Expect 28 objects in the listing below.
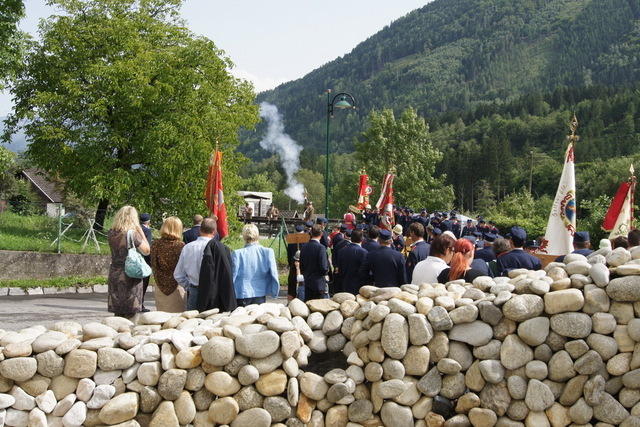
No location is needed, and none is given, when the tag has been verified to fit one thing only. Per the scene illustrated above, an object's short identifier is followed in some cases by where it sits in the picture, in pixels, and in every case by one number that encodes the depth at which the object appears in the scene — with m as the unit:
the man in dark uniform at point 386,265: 8.99
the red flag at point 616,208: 14.98
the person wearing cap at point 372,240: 9.85
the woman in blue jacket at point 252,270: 8.68
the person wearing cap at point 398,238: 13.47
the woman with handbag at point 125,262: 8.01
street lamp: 22.81
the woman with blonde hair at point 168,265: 8.75
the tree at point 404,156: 56.44
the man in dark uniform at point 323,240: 11.69
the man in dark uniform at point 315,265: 10.21
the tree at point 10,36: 20.30
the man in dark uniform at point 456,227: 21.76
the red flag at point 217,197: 14.53
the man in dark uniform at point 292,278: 12.01
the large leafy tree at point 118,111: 21.50
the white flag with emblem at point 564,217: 12.98
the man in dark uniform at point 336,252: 10.73
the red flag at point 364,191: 27.55
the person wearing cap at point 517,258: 8.58
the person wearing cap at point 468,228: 21.52
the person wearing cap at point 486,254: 10.43
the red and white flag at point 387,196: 22.31
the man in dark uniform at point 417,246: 9.69
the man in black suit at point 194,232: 11.56
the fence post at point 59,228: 19.10
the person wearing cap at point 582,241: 9.38
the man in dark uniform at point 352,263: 9.92
